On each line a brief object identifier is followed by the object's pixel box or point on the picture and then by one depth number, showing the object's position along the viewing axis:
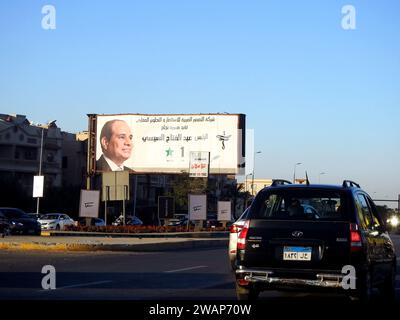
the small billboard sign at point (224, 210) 44.53
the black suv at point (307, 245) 9.29
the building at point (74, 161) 80.88
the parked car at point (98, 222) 47.53
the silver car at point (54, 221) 45.55
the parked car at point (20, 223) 34.44
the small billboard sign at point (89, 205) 37.12
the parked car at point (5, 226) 33.21
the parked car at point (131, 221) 53.22
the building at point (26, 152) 67.19
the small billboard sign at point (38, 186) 37.97
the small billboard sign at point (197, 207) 40.00
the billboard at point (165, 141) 47.78
